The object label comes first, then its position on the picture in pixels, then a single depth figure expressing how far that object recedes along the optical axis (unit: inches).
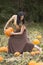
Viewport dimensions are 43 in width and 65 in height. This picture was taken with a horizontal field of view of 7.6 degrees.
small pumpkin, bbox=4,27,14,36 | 318.3
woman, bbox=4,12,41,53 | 321.7
